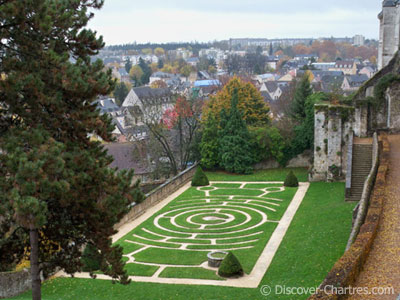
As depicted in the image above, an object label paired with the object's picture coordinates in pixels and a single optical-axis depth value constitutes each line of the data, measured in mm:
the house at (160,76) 144825
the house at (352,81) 113612
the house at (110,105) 93812
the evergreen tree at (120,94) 107625
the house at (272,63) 195850
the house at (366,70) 152050
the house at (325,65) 176688
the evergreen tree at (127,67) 182250
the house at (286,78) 135188
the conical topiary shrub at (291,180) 39531
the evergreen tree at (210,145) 46125
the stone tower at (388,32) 43075
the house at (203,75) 154950
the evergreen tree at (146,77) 146625
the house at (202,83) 123600
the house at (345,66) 167875
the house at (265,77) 142000
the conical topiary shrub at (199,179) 41812
